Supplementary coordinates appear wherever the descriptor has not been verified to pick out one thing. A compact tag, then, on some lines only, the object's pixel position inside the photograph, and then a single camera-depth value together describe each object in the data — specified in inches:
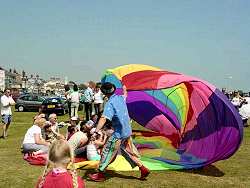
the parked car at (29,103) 1277.1
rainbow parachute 376.8
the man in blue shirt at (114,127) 332.8
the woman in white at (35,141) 432.5
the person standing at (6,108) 596.4
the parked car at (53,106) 1130.7
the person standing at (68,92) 861.0
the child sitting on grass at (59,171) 165.2
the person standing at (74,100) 830.5
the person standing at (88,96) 815.1
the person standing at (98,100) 812.0
